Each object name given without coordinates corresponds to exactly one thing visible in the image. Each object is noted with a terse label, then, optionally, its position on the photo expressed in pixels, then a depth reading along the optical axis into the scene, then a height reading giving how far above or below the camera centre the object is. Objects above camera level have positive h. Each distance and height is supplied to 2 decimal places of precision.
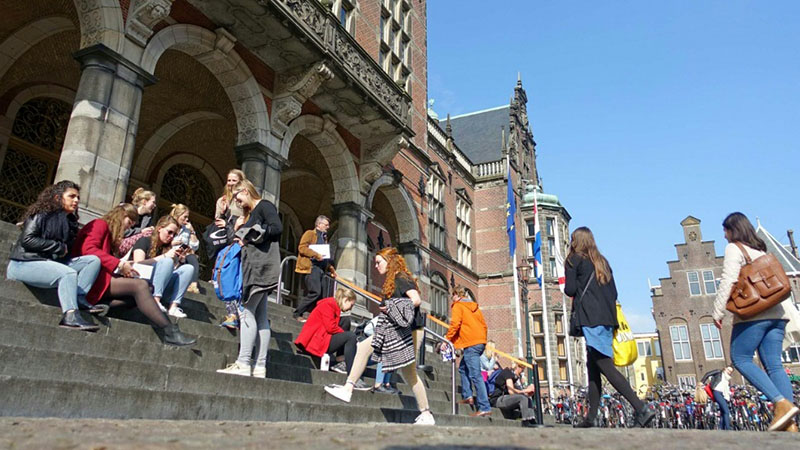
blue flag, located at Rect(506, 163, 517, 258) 18.77 +6.04
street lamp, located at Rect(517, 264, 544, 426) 8.69 +0.85
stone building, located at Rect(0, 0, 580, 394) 7.67 +6.04
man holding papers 7.96 +1.96
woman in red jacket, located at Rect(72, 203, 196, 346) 4.44 +0.87
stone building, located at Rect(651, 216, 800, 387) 33.38 +5.71
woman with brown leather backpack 4.13 +0.54
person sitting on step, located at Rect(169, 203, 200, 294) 6.21 +1.78
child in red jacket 6.49 +0.71
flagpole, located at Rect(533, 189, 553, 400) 22.61 +2.44
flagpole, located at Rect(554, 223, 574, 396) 23.39 +3.17
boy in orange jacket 7.29 +0.80
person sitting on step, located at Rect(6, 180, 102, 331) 4.02 +0.99
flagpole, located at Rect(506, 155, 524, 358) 18.91 +3.43
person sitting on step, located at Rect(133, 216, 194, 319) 5.23 +1.25
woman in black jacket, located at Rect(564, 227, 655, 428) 4.68 +0.75
